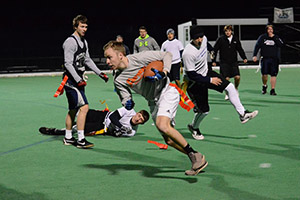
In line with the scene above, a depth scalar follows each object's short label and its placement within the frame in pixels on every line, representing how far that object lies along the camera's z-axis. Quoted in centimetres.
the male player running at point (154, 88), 556
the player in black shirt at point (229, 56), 1302
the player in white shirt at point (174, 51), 1438
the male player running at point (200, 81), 761
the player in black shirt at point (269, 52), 1437
